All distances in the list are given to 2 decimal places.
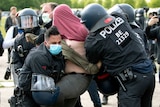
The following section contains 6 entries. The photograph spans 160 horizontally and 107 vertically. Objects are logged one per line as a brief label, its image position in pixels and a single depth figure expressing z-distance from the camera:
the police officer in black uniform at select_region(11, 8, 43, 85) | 11.37
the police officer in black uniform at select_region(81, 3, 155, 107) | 8.43
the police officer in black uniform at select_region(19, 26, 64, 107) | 8.22
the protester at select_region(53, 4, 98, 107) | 8.59
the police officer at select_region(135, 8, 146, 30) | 24.81
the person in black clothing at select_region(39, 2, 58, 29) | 10.65
